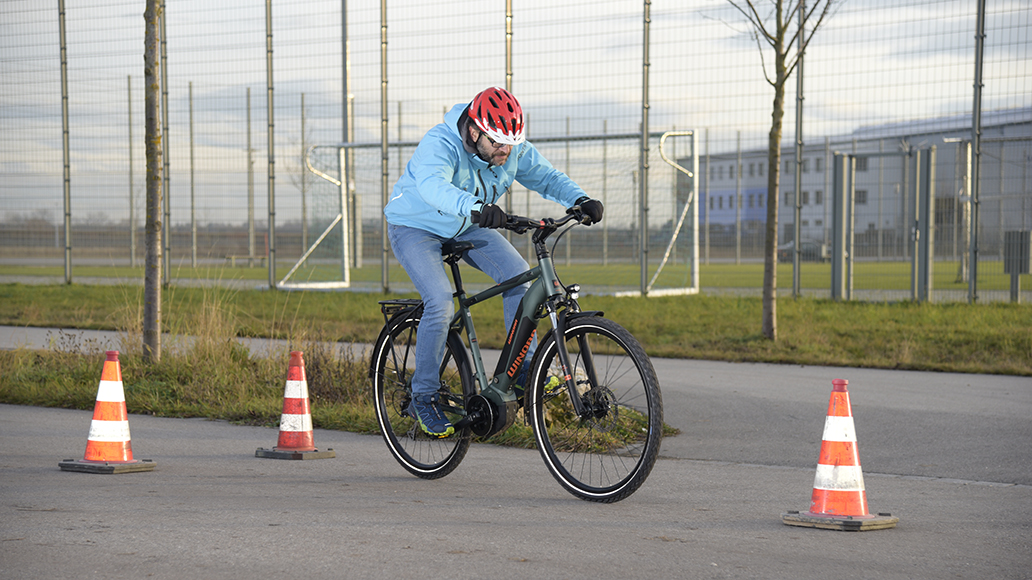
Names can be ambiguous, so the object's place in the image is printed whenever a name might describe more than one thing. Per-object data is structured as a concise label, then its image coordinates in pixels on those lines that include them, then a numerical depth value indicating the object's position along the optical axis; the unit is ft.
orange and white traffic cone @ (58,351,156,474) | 38.04
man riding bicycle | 34.91
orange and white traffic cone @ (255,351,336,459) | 41.39
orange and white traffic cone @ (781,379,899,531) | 29.96
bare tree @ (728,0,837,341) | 77.66
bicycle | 32.48
